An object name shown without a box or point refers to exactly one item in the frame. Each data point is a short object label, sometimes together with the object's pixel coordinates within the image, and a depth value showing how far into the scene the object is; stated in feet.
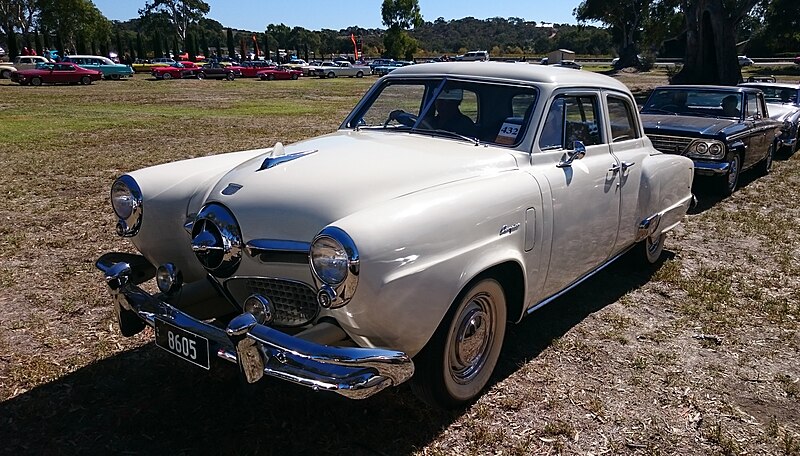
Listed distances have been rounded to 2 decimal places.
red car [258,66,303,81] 145.18
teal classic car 124.67
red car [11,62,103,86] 103.55
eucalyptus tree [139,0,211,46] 306.76
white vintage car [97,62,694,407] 8.30
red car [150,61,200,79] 132.36
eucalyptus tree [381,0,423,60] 221.87
